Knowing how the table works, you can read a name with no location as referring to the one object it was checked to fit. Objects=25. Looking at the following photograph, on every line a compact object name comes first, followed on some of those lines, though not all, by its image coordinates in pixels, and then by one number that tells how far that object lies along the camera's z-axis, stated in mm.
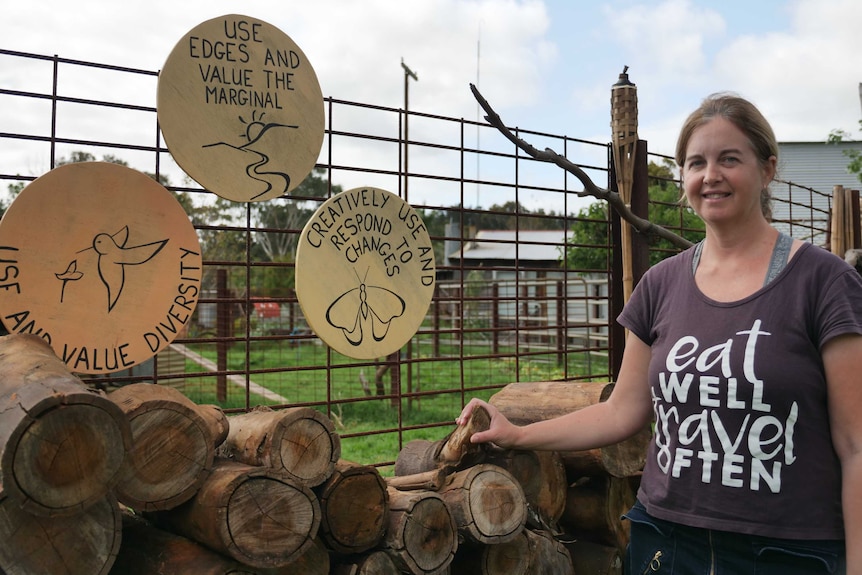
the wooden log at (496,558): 2633
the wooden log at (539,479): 2873
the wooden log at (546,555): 2773
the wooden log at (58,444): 1512
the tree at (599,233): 9539
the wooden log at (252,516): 1989
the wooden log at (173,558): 2029
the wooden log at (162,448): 1973
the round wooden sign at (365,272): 2977
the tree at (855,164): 15694
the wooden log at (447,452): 2543
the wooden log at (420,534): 2334
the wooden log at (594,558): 3121
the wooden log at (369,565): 2303
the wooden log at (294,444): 2207
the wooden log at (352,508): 2270
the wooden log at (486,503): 2492
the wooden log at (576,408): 3090
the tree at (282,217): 32438
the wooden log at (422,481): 2627
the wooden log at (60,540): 1713
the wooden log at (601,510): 3215
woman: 1342
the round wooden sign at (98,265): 2342
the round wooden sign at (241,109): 2758
